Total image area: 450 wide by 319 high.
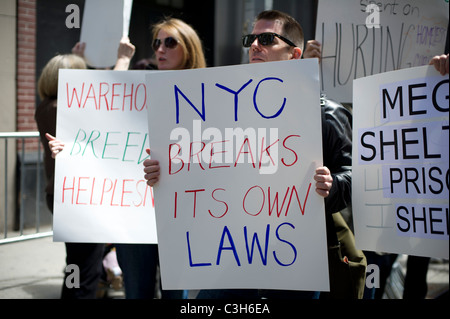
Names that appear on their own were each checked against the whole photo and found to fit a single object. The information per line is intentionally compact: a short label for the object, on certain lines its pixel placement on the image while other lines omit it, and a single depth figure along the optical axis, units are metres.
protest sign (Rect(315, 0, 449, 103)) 3.50
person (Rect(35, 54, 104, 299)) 3.57
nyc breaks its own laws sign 2.32
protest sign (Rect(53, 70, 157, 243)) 2.98
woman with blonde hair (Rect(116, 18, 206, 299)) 3.25
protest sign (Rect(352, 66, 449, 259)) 2.20
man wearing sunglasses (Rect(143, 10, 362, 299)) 2.44
